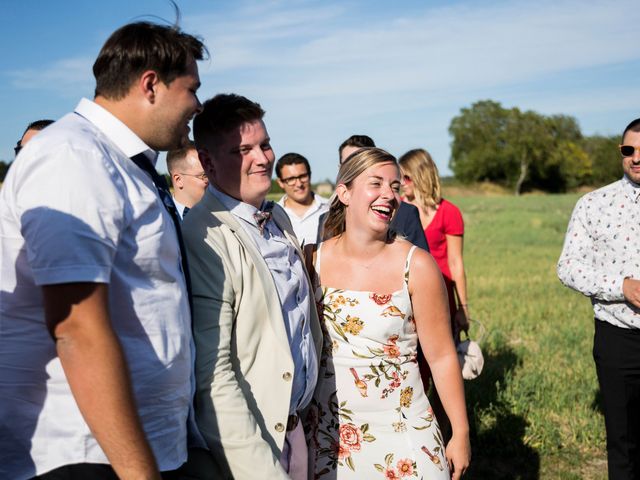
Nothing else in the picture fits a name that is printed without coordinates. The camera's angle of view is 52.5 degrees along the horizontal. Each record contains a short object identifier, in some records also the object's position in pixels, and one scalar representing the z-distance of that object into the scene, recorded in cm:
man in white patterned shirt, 433
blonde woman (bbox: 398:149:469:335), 573
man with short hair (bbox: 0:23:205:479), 170
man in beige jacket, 237
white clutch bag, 487
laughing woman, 305
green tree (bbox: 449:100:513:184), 9444
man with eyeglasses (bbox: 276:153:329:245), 696
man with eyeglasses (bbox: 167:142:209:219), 433
